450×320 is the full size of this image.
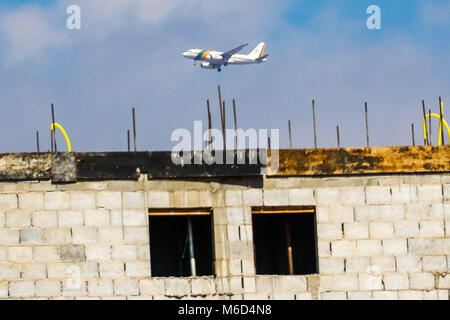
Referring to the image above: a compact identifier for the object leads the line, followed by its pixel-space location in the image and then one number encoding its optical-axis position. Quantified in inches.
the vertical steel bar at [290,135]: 739.8
